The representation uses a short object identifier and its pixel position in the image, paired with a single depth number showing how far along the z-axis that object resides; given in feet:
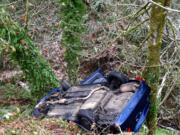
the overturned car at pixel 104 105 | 12.42
